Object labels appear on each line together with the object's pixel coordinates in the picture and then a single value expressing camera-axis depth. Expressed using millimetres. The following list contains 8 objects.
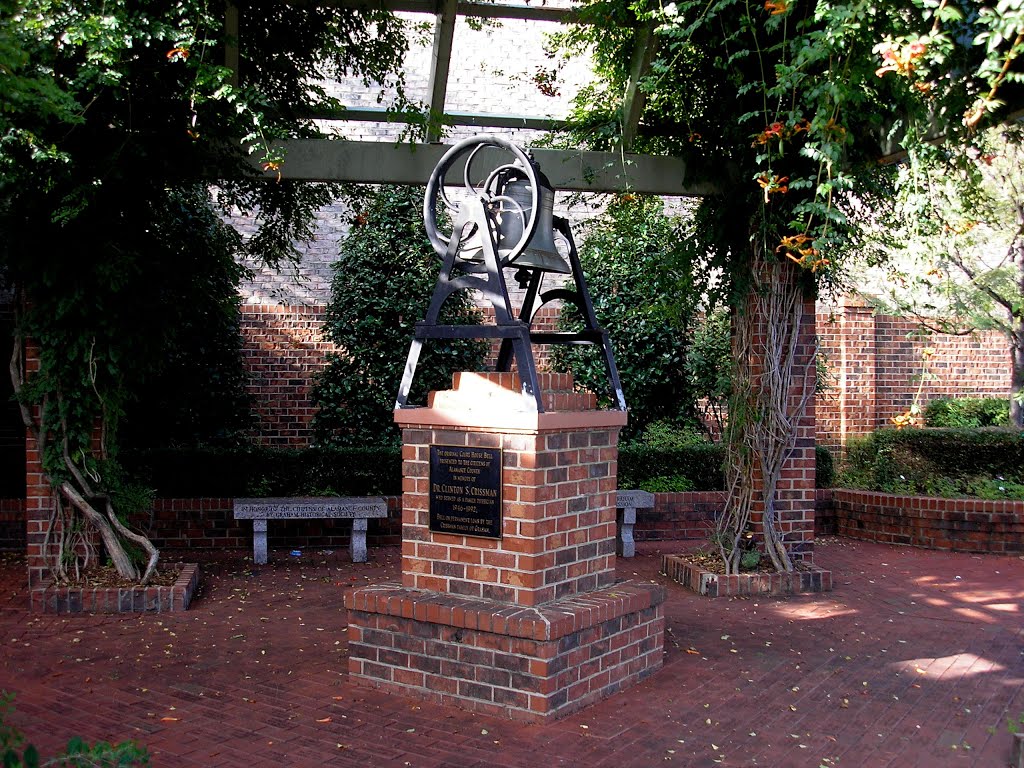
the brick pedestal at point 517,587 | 4586
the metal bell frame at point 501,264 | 4859
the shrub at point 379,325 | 10781
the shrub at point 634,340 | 11578
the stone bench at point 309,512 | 8562
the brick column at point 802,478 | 7801
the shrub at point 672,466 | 10391
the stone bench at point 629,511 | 9156
